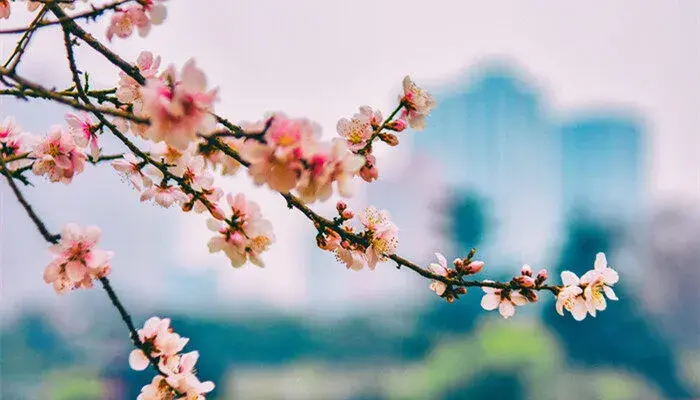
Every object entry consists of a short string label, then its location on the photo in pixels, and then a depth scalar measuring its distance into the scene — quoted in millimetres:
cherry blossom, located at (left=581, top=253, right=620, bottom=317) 1118
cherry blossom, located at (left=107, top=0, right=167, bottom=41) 1127
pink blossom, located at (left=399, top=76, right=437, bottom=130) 1156
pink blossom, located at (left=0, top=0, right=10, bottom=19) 1158
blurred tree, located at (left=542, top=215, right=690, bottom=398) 18281
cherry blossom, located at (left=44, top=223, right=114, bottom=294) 1079
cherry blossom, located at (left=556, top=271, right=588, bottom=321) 1116
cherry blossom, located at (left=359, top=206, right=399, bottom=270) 1103
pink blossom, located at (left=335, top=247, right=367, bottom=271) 1110
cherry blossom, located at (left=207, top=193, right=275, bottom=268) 1069
